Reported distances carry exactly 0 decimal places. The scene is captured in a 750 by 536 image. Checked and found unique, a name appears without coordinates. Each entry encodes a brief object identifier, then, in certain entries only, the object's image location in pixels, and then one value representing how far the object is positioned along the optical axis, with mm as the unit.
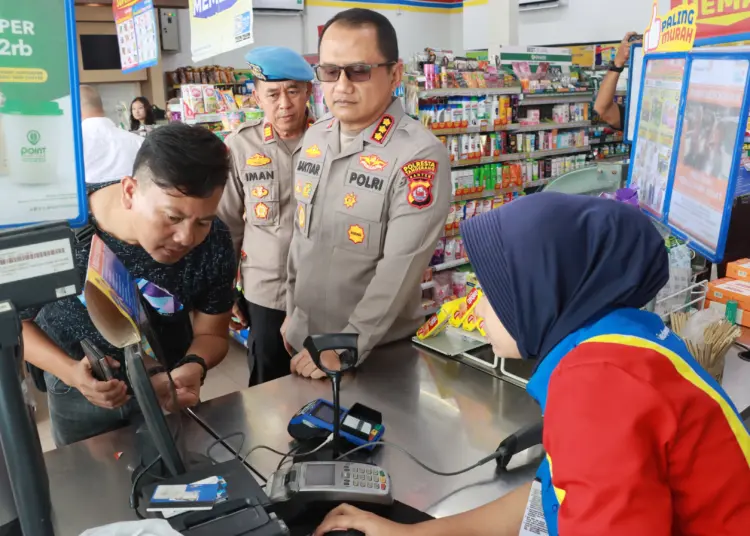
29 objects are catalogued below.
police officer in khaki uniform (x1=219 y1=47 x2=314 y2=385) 2584
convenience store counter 1229
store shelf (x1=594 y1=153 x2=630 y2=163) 6199
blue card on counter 1005
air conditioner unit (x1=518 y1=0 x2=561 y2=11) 10500
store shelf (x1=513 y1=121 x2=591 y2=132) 5023
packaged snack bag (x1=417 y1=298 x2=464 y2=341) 1913
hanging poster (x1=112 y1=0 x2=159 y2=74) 4035
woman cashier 738
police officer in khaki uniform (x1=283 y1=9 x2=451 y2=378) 1850
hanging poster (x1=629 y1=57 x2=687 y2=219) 1948
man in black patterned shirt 1419
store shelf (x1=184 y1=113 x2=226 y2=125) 4969
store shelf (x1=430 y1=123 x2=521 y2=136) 4391
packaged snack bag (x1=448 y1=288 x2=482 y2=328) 1903
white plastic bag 767
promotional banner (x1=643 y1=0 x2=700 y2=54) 1928
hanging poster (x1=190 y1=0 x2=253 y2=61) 2641
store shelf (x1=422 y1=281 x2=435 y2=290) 4707
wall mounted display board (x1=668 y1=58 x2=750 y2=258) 1534
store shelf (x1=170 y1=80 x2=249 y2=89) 8053
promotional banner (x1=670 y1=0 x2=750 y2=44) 1733
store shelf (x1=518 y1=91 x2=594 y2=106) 5047
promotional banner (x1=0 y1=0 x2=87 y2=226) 829
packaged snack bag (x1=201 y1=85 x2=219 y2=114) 5074
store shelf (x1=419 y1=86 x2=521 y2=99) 4209
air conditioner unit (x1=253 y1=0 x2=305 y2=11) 9960
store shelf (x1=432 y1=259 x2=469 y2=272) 4695
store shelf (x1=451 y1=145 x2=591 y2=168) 4648
